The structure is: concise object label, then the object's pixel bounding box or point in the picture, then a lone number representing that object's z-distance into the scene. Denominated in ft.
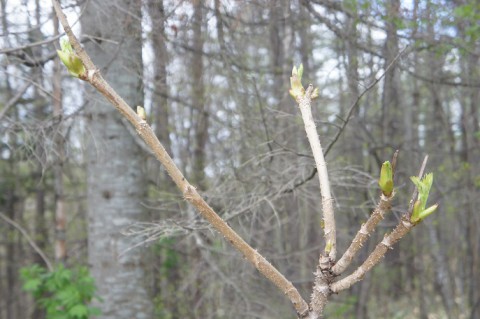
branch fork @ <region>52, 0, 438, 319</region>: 3.94
